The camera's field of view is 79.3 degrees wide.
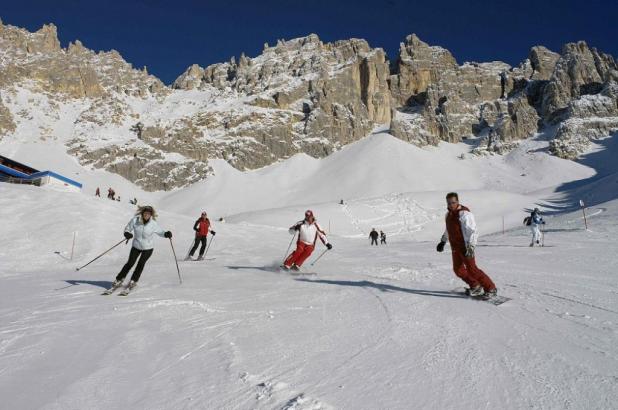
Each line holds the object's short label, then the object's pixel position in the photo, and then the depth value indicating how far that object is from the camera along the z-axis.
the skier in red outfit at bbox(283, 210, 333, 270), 10.62
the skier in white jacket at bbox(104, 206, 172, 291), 7.92
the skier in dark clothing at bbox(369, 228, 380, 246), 31.00
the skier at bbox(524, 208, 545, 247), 16.34
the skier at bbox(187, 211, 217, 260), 15.24
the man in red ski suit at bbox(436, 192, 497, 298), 6.25
